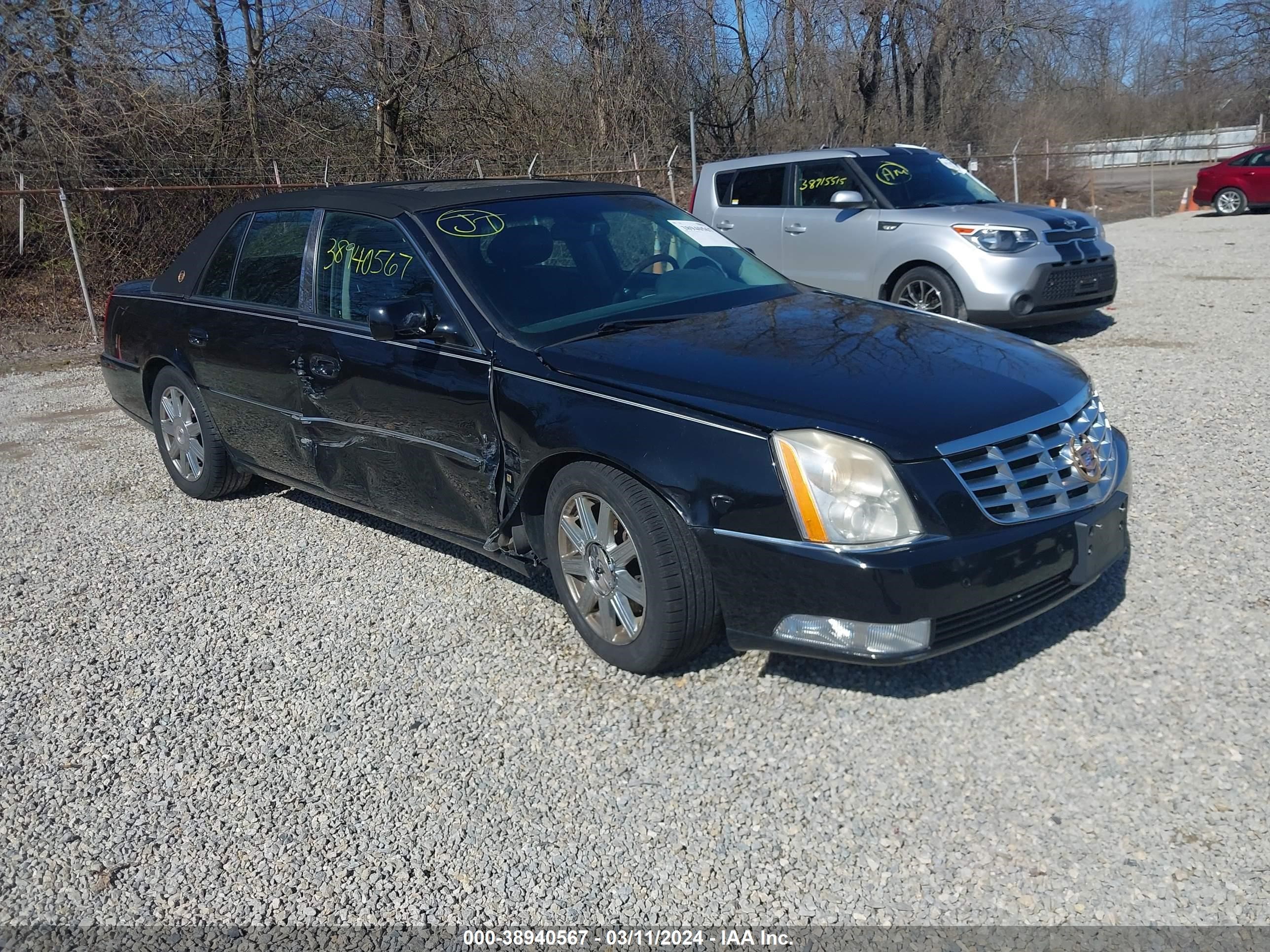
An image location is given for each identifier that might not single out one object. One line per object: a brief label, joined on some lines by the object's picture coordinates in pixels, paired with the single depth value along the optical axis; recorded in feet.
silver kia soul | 28.96
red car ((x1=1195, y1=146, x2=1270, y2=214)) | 71.51
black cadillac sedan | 10.45
